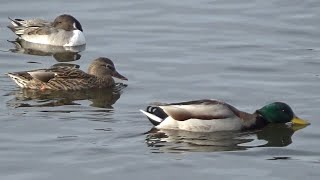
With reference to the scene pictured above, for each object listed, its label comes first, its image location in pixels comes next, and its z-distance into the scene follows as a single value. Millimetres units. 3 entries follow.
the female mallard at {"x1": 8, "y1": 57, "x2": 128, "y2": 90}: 16750
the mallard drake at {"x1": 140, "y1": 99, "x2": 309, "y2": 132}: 14367
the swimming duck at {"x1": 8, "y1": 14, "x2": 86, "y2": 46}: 20125
